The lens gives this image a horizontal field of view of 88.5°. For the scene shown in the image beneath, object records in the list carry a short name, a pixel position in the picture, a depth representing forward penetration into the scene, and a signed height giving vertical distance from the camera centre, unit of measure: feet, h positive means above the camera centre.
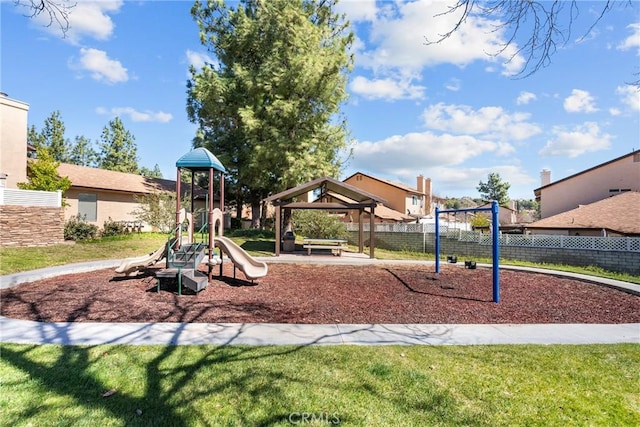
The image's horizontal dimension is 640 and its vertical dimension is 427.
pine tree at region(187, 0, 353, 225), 69.46 +29.06
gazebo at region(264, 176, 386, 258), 49.80 +3.26
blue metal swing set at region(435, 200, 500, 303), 25.29 -1.81
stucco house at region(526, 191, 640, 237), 55.88 +1.22
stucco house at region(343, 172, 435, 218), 123.44 +13.03
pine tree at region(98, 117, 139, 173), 134.10 +30.28
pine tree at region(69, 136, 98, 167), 136.36 +28.71
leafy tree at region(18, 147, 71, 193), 54.65 +7.42
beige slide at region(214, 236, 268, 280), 28.50 -3.45
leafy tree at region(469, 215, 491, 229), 102.89 +1.04
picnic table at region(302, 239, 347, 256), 50.52 -3.47
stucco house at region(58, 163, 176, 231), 66.08 +5.66
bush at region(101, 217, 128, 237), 63.55 -1.58
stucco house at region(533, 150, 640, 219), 70.23 +9.56
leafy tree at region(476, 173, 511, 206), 226.42 +26.33
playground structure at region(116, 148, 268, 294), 27.22 -2.45
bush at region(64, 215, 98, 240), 52.95 -1.56
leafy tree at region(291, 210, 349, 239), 66.95 -0.49
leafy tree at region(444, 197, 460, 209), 289.27 +19.92
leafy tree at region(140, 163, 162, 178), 191.79 +30.04
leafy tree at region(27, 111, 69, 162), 124.16 +32.46
